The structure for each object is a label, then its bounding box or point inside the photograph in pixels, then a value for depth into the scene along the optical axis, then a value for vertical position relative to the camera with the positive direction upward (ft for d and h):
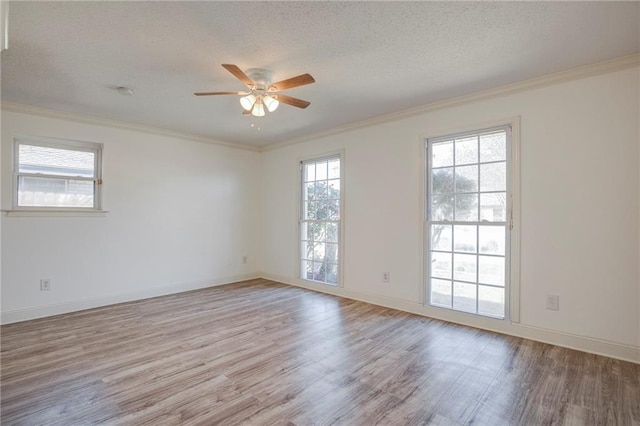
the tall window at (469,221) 10.69 -0.08
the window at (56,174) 12.19 +1.60
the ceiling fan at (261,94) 8.70 +3.51
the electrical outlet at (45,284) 12.29 -2.77
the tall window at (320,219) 15.92 -0.15
